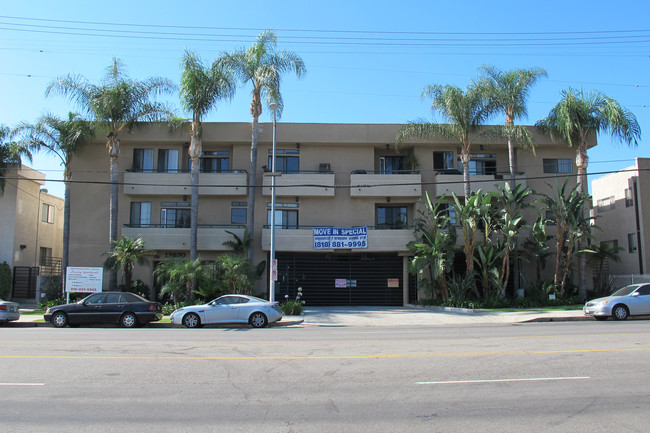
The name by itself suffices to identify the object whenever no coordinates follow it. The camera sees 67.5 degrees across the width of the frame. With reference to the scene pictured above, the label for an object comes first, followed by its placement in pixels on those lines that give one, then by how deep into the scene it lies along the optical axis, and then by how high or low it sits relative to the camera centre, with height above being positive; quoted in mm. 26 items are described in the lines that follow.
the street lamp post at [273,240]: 20938 +855
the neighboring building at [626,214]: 27297 +2686
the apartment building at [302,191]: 27312 +3836
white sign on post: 21234 -928
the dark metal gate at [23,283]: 27875 -1397
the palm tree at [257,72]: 24062 +9387
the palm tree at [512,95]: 25219 +8590
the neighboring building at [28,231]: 28016 +1705
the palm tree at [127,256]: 23062 +129
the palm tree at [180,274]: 21938 -697
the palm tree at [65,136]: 24969 +6347
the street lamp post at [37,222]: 30483 +2301
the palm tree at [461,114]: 24828 +7480
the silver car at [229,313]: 17656 -1956
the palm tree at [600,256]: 26078 +187
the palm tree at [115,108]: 24109 +7618
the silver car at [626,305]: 18562 -1731
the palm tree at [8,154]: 25036 +5447
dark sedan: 18062 -1977
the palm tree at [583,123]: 24234 +6959
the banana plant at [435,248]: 24172 +582
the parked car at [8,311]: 18641 -2047
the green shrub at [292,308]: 21562 -2190
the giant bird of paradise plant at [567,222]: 24297 +1881
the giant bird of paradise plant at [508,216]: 23938 +2147
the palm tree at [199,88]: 23453 +8283
